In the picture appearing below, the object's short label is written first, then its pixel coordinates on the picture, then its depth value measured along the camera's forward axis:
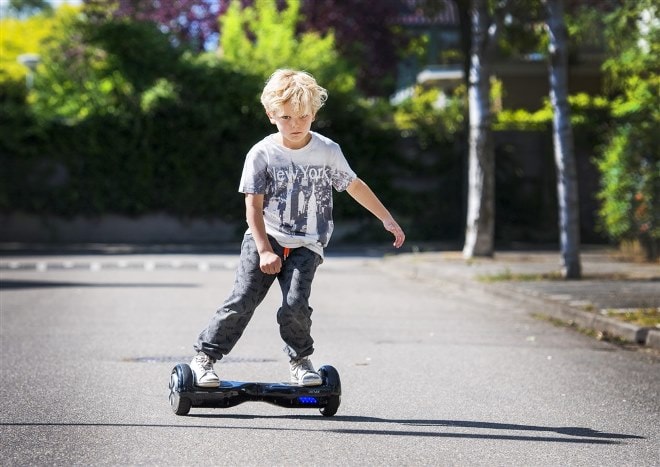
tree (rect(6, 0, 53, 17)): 89.06
